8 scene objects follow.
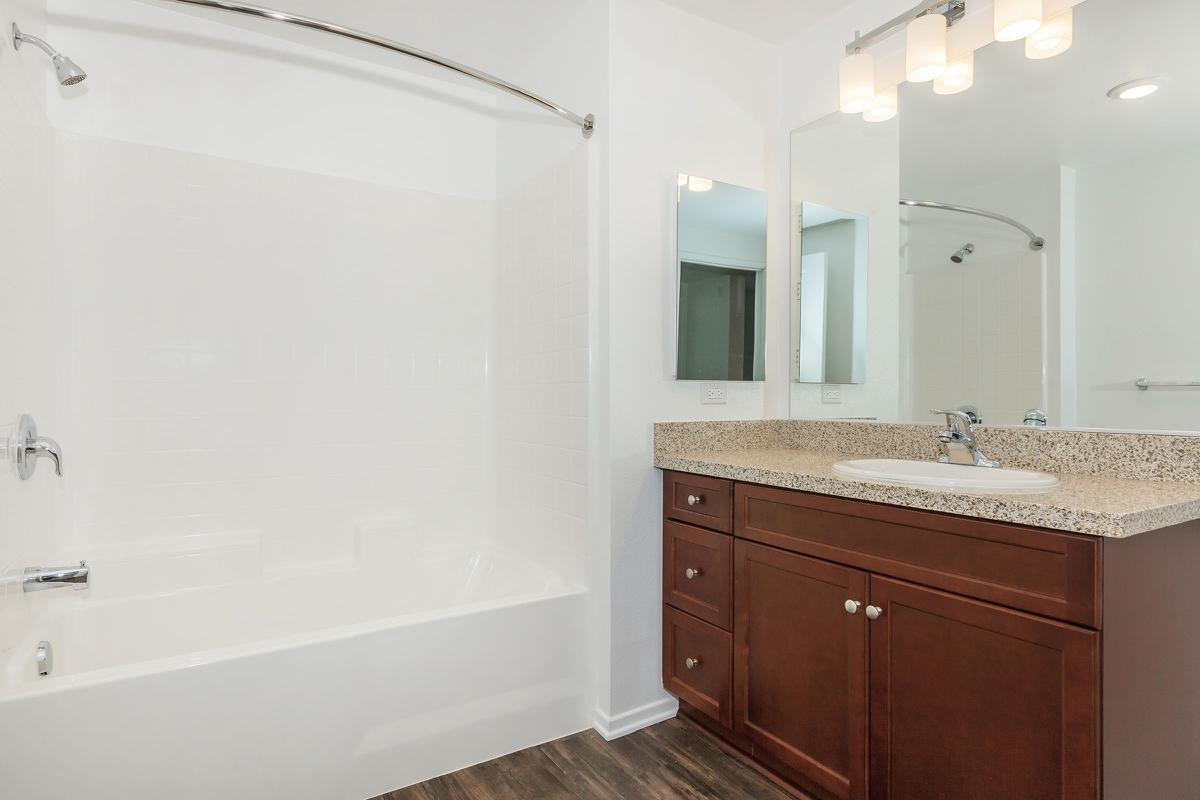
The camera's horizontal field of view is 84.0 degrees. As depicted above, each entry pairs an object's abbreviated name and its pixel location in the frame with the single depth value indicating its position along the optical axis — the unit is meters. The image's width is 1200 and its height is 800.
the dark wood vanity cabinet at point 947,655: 1.21
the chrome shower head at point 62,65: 1.75
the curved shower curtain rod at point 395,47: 1.63
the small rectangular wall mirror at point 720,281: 2.30
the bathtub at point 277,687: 1.52
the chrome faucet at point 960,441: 1.84
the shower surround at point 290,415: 1.75
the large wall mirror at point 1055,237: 1.57
